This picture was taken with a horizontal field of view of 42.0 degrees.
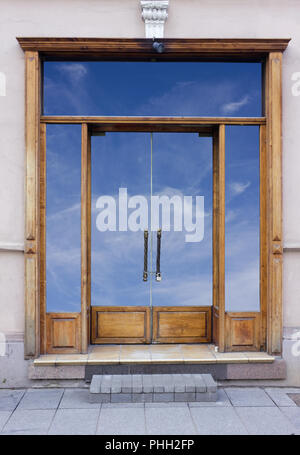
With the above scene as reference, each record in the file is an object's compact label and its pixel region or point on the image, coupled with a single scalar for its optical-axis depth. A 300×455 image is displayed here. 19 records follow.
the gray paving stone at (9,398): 3.96
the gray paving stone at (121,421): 3.44
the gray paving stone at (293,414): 3.57
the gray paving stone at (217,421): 3.44
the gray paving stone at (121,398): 4.02
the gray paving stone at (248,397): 4.05
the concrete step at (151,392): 4.02
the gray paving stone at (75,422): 3.44
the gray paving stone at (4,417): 3.61
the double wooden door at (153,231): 5.04
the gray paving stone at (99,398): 4.02
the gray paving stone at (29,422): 3.48
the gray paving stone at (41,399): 3.98
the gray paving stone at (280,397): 4.07
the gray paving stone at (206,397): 4.05
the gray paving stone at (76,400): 3.96
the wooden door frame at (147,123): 4.50
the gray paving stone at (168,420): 3.43
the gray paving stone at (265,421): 3.45
